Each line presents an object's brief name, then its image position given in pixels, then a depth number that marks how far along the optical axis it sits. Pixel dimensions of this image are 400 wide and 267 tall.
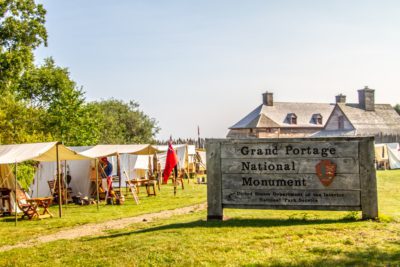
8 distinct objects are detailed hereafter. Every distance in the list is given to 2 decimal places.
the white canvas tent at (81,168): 19.43
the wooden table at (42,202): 14.22
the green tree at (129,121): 59.12
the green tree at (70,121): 34.31
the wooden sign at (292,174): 8.82
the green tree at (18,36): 22.12
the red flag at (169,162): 20.00
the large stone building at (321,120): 53.03
